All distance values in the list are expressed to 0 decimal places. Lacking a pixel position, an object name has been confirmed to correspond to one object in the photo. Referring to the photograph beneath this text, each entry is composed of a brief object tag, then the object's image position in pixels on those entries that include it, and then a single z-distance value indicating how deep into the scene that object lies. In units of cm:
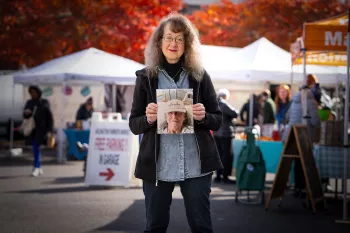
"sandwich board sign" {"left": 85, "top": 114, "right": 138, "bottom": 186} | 1370
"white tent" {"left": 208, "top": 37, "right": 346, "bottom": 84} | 1748
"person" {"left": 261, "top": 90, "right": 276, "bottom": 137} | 1967
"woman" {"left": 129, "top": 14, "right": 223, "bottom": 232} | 523
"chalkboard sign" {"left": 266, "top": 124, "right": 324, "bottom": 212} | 1070
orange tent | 1143
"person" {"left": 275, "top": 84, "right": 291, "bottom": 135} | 1558
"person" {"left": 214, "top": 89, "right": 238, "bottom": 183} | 1531
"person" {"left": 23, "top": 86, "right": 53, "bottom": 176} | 1573
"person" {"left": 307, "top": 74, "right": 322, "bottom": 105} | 1307
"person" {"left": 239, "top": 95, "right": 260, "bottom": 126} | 2266
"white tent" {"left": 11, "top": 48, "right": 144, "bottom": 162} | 2045
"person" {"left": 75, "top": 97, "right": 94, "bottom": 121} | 2272
